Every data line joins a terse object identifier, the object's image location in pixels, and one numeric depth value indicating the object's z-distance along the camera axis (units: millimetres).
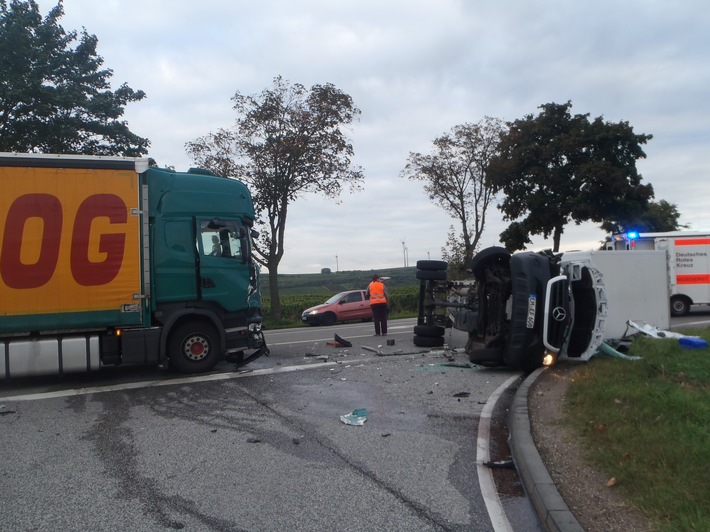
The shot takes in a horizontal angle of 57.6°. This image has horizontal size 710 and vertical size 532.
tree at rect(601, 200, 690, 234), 33750
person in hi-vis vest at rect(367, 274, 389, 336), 16953
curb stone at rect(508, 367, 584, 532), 4270
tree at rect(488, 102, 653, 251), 32875
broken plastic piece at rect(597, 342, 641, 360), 10581
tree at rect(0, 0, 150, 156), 21703
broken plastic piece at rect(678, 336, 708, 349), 10820
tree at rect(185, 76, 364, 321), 25078
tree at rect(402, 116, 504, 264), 34688
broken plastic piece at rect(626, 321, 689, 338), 11838
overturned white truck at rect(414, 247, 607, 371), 10203
